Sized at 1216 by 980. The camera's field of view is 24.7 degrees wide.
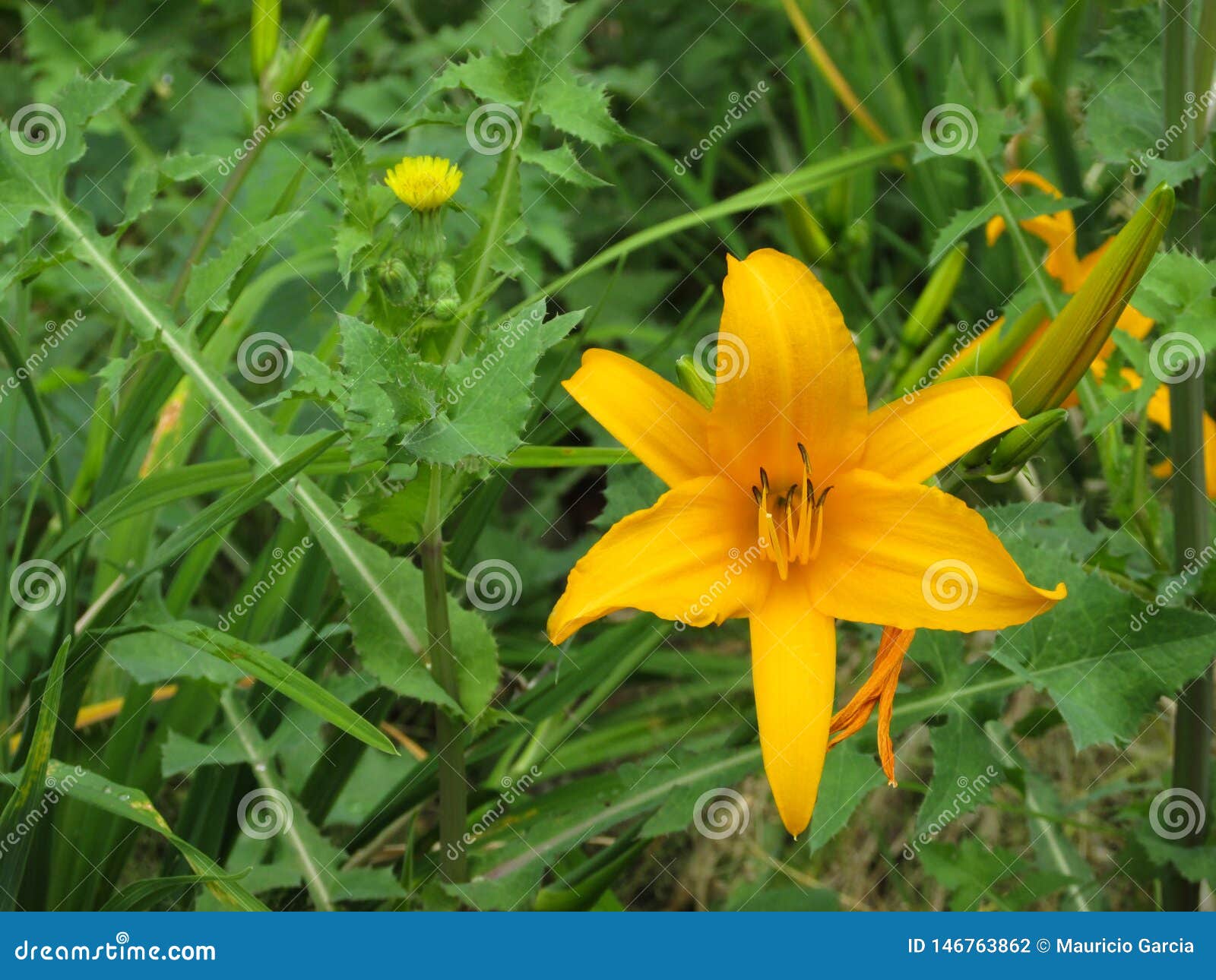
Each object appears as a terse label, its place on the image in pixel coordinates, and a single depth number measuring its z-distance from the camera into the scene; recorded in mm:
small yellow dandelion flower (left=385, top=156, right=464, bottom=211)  658
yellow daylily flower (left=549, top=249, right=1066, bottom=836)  631
